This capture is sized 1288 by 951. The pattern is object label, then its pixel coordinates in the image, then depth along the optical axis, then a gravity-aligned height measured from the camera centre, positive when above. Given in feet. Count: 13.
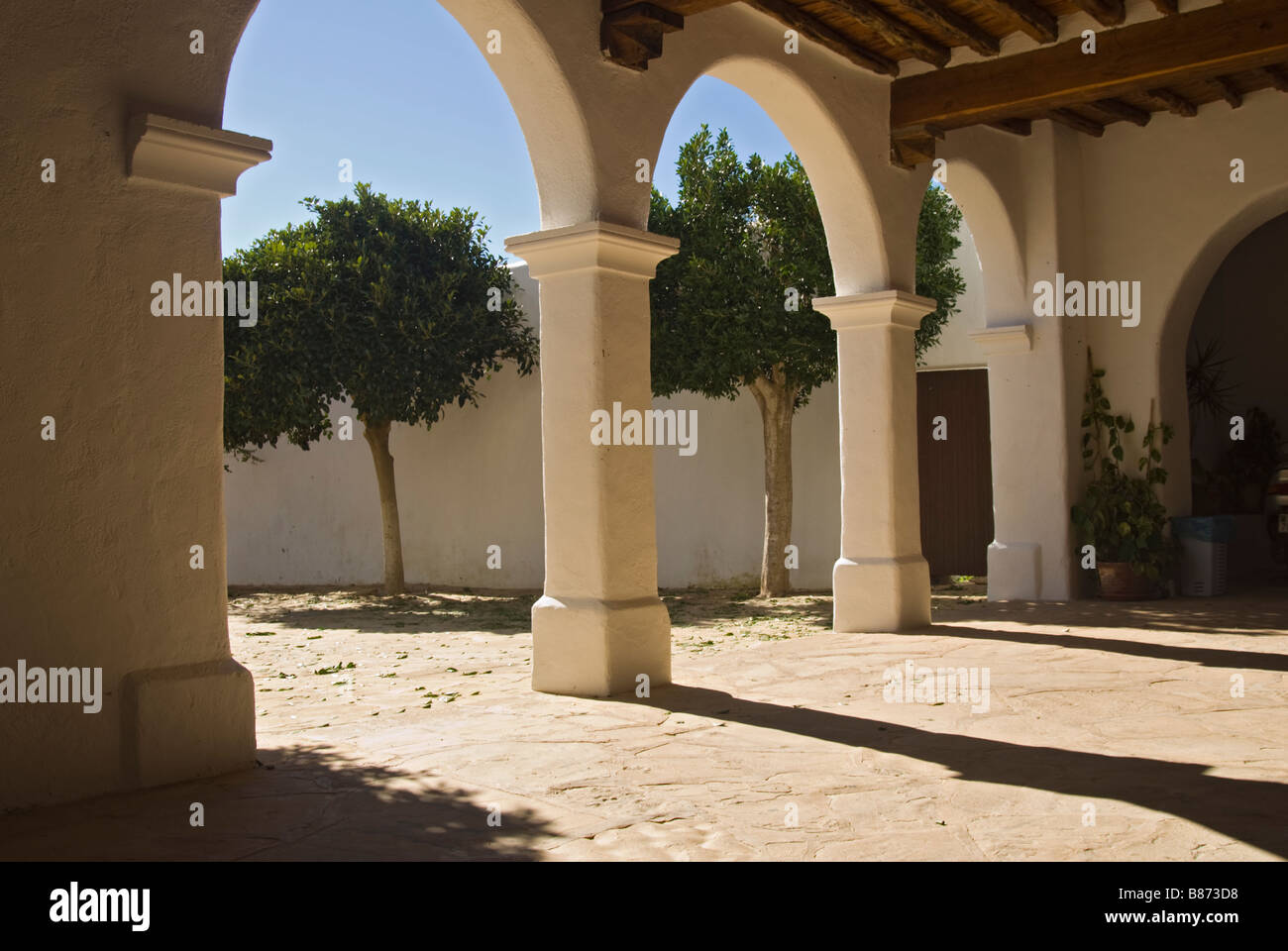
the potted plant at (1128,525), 30.96 -0.55
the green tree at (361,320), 39.99 +6.95
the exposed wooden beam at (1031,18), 22.61 +9.75
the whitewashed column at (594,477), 18.67 +0.62
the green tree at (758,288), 36.88 +7.17
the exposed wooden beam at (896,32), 22.11 +9.63
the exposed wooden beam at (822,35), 21.80 +9.57
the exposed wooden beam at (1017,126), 30.71 +10.10
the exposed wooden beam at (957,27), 22.25 +9.71
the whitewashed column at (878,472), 26.53 +0.88
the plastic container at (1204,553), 31.60 -1.39
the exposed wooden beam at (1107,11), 22.93 +9.86
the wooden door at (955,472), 40.93 +1.29
